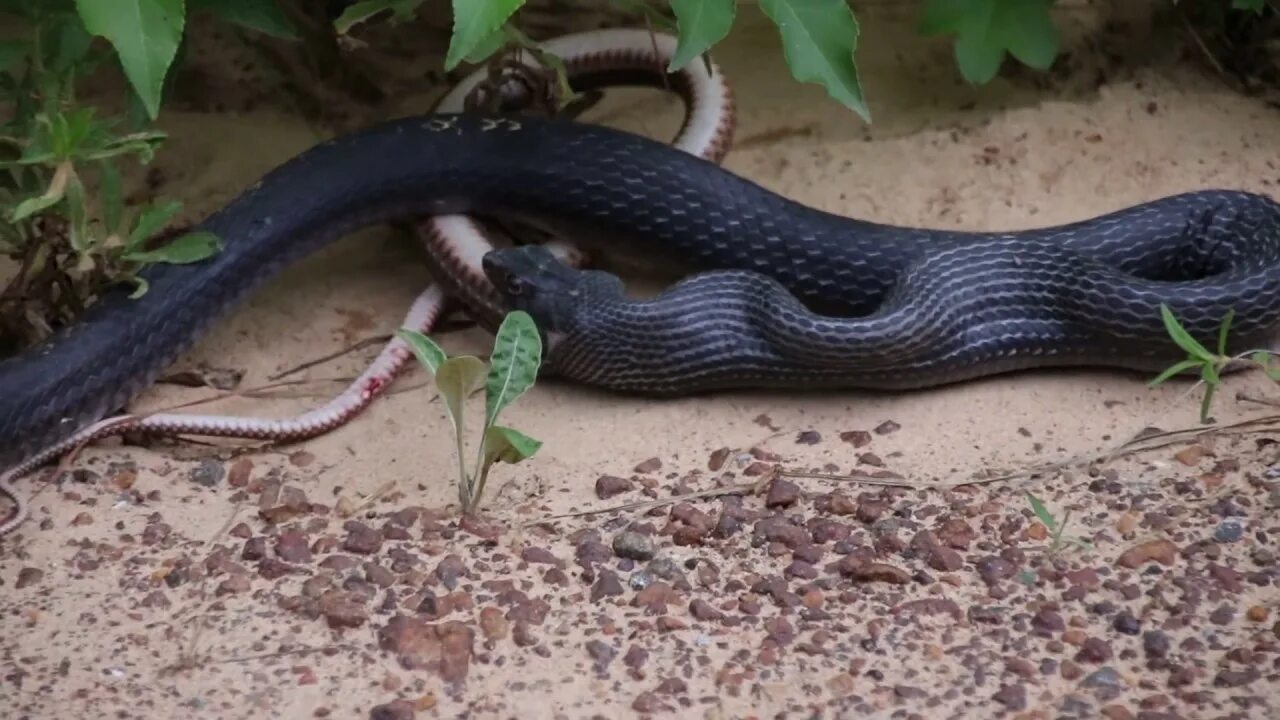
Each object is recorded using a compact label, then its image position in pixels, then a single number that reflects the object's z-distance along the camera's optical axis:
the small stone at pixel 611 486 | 4.85
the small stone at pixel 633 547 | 4.42
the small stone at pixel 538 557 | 4.41
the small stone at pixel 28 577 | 4.34
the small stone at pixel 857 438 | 5.26
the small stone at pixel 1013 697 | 3.65
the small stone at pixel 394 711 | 3.63
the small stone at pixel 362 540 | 4.48
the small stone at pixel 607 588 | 4.23
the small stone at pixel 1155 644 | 3.84
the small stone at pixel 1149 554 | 4.28
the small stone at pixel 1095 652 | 3.84
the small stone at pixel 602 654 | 3.88
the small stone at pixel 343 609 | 4.05
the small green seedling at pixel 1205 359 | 4.81
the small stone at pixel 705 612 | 4.09
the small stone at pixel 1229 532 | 4.36
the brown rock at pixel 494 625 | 4.01
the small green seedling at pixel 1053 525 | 4.40
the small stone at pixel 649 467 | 5.05
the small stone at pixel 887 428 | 5.35
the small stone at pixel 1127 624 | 3.95
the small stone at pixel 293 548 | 4.45
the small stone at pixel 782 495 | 4.74
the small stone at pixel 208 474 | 5.09
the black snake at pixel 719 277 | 5.45
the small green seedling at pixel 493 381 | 4.64
